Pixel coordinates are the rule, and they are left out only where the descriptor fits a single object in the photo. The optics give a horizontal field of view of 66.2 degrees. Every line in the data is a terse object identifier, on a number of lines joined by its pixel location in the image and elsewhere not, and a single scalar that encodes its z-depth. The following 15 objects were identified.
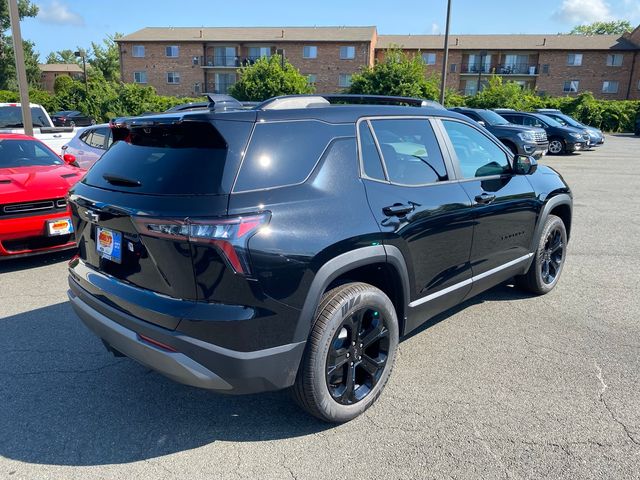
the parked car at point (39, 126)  10.57
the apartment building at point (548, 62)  52.84
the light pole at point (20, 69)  9.31
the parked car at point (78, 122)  15.62
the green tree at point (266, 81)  33.28
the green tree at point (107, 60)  69.50
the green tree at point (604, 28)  95.31
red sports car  5.24
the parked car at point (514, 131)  16.95
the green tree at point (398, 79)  26.66
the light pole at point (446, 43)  19.55
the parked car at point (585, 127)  23.06
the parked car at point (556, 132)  20.69
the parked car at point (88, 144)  9.05
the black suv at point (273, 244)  2.35
